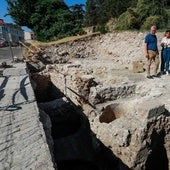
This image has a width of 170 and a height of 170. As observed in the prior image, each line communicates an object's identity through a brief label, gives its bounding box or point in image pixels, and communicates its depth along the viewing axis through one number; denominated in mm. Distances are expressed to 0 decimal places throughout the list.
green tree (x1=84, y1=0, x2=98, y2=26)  27713
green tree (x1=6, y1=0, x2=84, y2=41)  16647
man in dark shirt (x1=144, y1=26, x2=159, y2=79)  5935
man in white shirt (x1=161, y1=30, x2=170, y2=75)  6310
